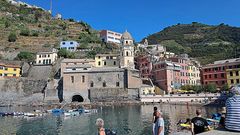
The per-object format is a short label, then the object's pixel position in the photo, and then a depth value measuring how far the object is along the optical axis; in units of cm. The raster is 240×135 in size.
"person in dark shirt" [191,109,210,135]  653
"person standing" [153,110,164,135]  575
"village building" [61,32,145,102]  4106
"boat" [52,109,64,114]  3092
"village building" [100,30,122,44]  7202
